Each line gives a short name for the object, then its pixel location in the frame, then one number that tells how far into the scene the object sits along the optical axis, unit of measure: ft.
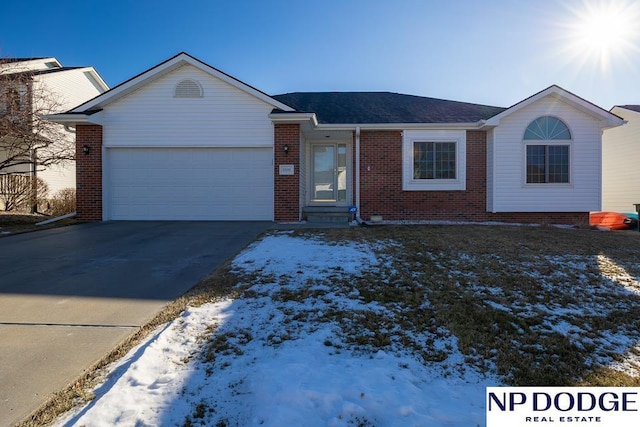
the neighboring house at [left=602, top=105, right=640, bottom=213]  57.21
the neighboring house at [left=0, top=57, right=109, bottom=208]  44.68
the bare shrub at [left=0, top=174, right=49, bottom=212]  47.42
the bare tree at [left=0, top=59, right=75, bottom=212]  41.37
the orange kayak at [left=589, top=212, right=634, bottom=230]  47.86
